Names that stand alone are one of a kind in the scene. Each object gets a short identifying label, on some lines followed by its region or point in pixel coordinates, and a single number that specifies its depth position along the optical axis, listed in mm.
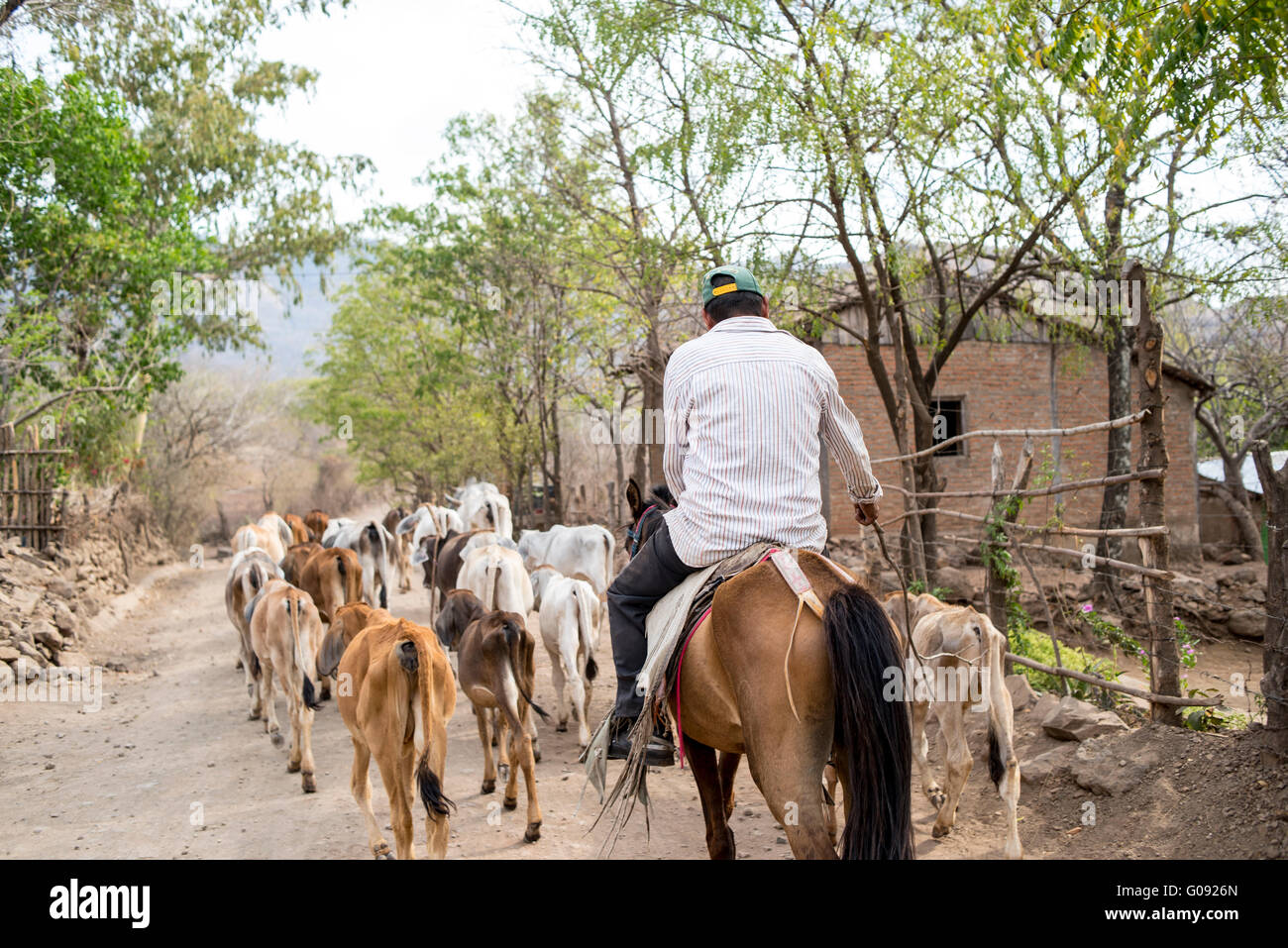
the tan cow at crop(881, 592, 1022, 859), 5578
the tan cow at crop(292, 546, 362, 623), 11102
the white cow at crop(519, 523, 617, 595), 12688
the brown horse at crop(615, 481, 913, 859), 3428
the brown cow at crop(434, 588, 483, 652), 8092
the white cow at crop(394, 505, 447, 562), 15414
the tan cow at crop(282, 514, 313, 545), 17281
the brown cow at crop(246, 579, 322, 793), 8016
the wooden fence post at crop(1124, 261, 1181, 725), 6352
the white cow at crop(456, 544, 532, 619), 9844
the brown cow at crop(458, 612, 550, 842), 6609
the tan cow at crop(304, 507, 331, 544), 18266
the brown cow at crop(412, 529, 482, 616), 12117
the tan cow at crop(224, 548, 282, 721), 9945
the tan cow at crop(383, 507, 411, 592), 17616
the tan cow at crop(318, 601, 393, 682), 7219
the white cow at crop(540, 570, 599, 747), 8805
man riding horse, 4082
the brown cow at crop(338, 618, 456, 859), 5535
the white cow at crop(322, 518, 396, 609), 13234
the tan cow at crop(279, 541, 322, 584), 12430
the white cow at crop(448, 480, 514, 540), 15266
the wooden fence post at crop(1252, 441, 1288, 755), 5039
